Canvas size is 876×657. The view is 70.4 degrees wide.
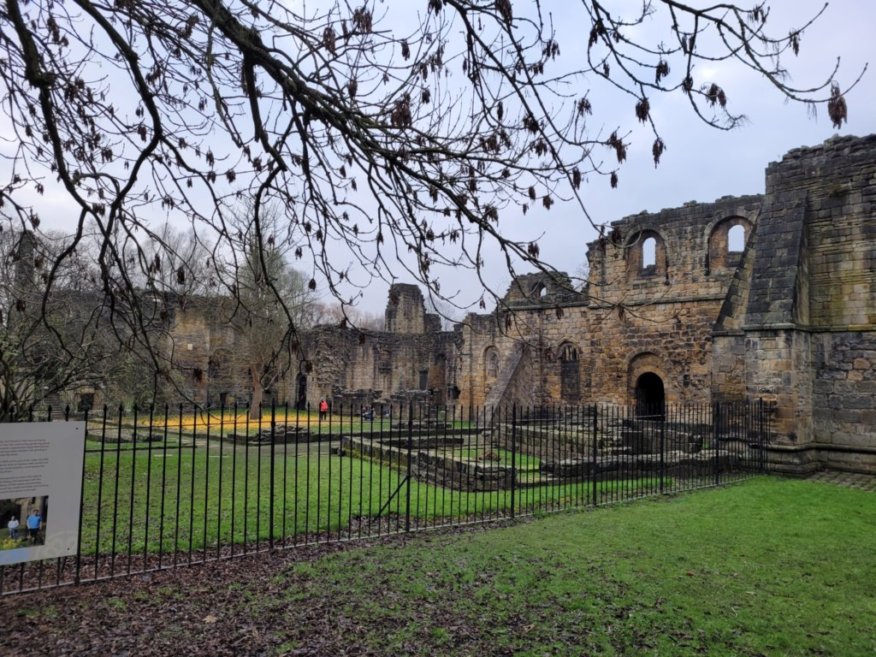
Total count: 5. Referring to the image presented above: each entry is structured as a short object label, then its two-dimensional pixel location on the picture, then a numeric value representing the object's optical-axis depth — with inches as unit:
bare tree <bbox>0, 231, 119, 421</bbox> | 321.6
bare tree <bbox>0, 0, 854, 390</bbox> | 137.3
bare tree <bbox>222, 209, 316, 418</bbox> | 1013.8
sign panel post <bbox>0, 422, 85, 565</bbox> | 198.2
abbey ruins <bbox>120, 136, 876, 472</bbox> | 502.6
